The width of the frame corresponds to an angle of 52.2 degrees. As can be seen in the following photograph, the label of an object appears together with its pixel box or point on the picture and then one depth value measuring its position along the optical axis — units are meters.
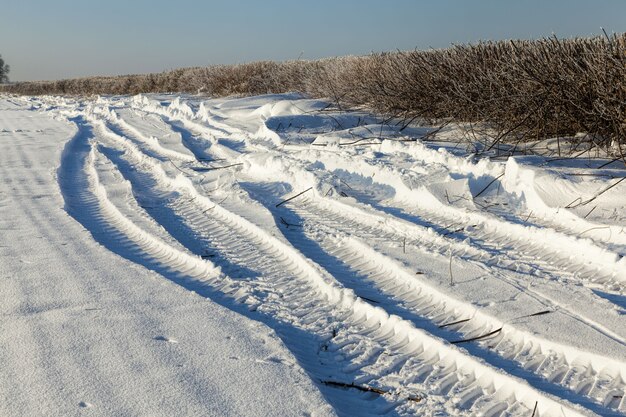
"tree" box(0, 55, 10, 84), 66.50
